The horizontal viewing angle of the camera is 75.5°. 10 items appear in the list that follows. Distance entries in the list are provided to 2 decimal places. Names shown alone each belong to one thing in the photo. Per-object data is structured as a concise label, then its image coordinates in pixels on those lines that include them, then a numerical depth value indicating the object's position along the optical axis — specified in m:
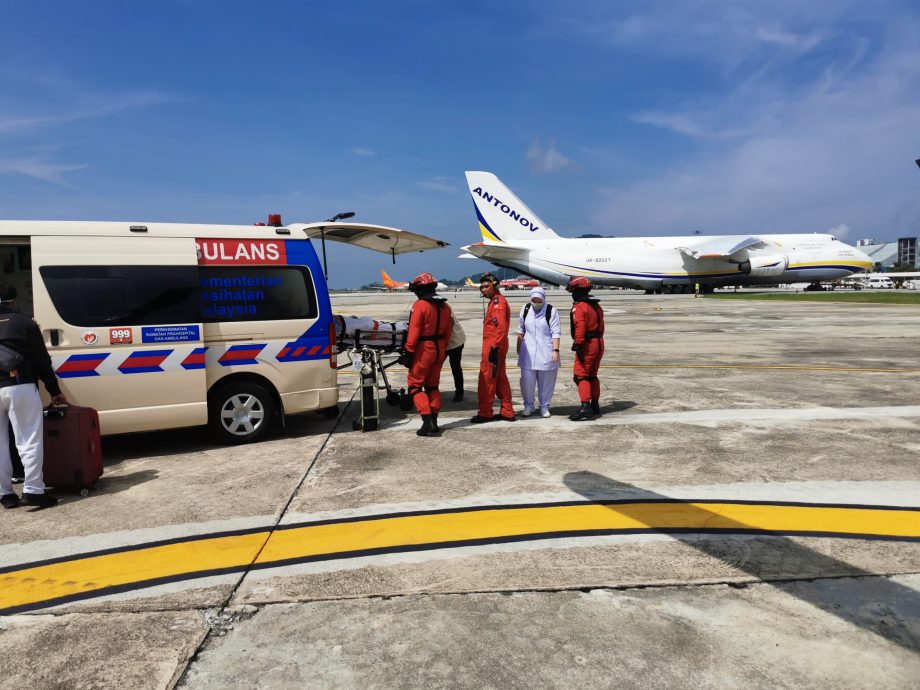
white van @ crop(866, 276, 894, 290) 80.39
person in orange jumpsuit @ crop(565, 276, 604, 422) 7.56
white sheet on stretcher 7.81
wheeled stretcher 7.24
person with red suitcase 4.64
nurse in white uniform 7.72
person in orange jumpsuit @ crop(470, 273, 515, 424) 7.53
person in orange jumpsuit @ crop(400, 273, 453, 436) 6.88
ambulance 5.73
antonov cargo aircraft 45.25
